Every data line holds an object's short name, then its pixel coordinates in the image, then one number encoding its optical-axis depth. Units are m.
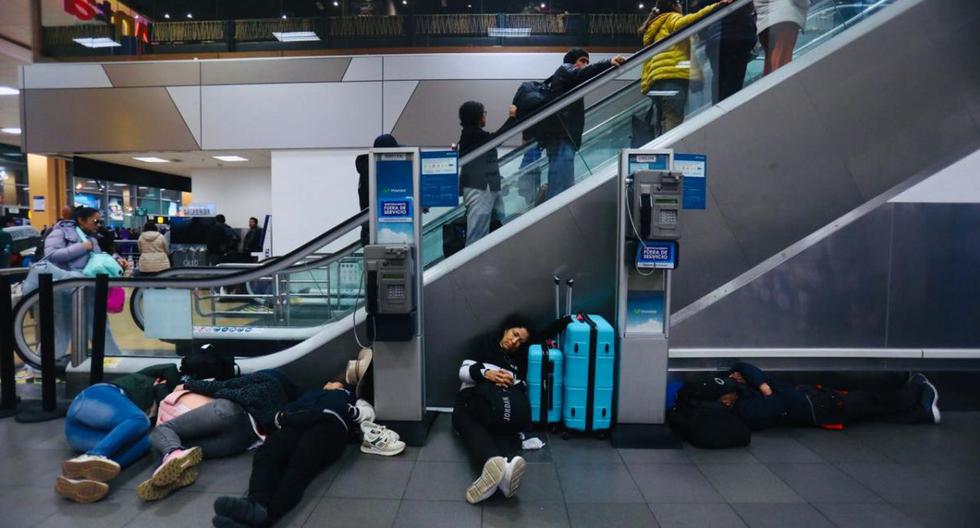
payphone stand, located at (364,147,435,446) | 3.35
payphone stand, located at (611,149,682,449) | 3.28
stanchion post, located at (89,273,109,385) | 3.96
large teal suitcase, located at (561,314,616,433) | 3.39
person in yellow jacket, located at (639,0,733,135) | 4.30
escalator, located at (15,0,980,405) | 3.90
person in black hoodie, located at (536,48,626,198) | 4.22
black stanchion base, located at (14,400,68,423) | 3.77
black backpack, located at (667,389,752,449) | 3.30
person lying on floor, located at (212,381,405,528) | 2.35
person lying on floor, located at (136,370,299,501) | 2.91
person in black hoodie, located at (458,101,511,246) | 4.21
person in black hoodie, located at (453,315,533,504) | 2.62
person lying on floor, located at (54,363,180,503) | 2.65
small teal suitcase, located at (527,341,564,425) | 3.48
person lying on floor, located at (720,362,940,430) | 3.54
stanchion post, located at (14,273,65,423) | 3.88
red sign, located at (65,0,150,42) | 9.47
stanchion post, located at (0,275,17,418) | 3.89
